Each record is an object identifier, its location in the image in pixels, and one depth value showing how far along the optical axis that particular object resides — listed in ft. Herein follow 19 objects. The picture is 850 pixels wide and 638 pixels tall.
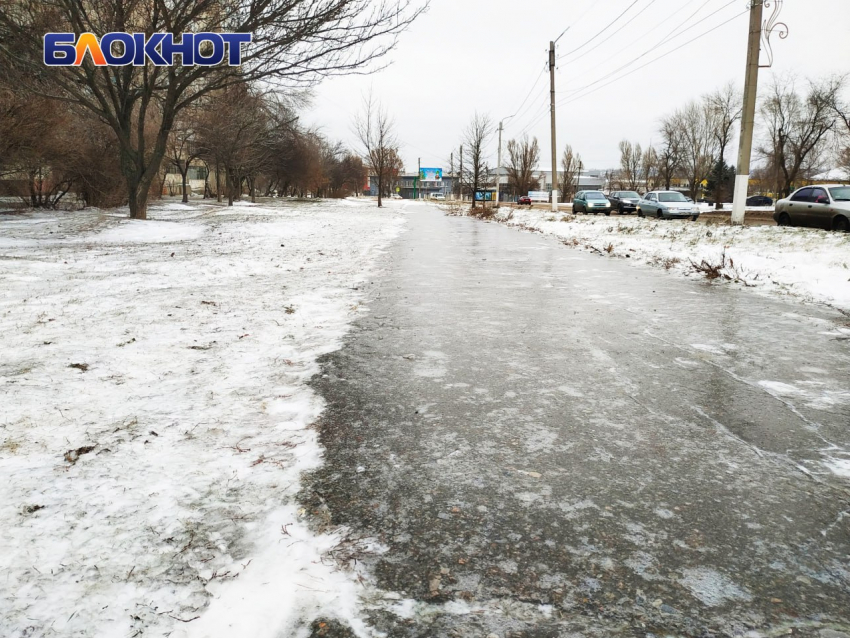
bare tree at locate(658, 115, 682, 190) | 194.90
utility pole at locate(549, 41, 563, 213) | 106.63
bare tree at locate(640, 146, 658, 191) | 257.12
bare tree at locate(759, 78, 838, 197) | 147.54
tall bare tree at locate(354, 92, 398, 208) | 171.73
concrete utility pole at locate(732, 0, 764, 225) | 52.70
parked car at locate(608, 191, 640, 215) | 120.40
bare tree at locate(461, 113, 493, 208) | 134.92
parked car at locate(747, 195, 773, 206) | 174.70
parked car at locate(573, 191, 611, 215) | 115.34
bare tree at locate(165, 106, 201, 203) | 115.85
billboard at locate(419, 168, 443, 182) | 414.94
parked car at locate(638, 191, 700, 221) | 87.25
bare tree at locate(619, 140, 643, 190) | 268.41
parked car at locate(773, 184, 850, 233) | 50.24
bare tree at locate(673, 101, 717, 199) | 185.57
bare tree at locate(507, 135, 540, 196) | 264.72
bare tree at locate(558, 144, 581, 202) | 272.92
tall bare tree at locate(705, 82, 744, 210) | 168.86
